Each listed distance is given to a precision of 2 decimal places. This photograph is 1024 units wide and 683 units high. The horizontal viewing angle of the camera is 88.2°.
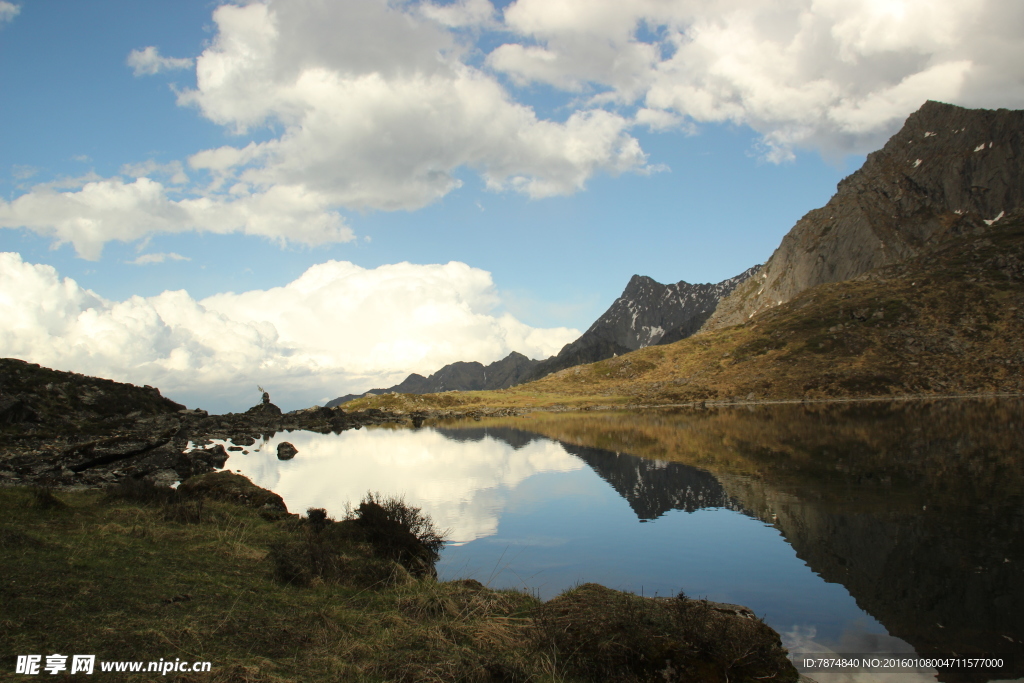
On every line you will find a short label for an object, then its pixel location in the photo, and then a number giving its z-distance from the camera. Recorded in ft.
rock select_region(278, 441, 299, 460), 192.46
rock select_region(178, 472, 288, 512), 85.87
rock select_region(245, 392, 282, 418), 437.21
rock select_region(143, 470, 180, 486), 102.06
